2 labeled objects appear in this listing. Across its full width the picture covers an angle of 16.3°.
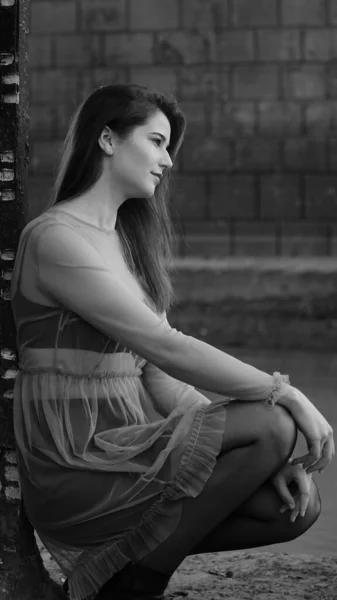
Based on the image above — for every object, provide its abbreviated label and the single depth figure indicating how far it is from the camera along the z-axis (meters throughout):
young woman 2.84
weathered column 3.13
